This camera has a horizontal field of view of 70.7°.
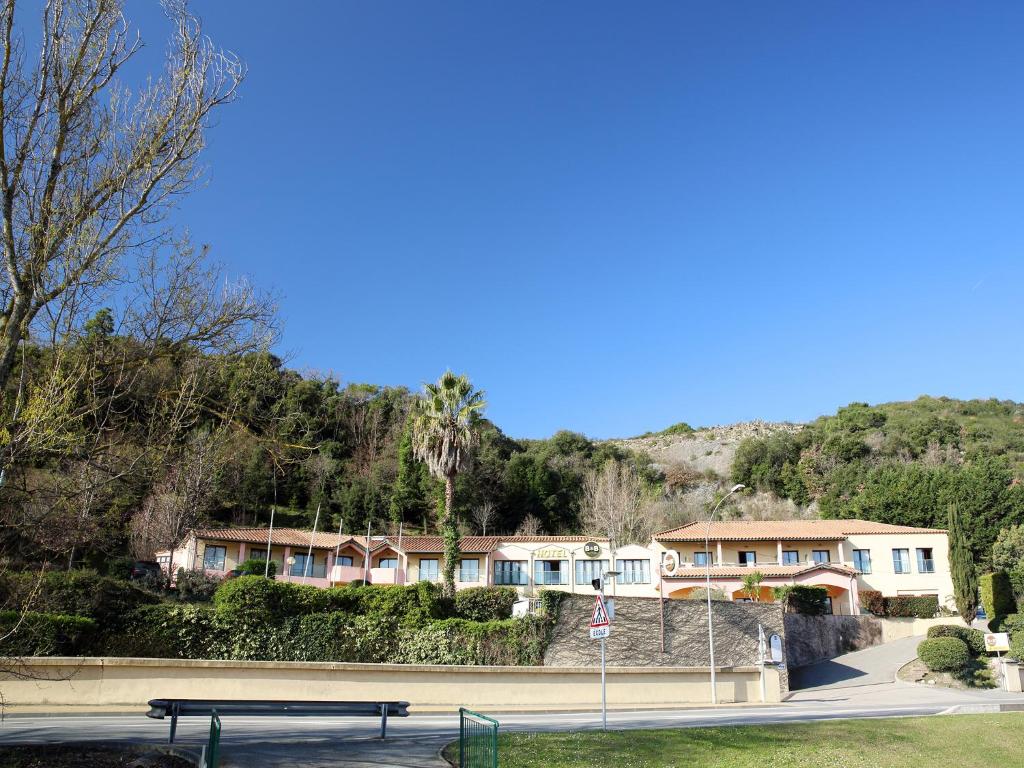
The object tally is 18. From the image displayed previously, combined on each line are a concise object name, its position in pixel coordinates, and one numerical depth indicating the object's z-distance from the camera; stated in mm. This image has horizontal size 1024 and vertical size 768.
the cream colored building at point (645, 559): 45250
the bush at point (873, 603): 44378
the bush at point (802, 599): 35969
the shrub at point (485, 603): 28453
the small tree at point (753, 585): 41594
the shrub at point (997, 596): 40531
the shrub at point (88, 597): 20672
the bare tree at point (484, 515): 62194
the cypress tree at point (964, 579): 40812
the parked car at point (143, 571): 34444
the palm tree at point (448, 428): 34906
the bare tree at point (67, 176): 8719
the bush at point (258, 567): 42384
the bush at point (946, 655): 30609
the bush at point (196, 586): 32781
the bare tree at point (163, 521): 37828
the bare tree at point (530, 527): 62719
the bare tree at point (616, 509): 59812
